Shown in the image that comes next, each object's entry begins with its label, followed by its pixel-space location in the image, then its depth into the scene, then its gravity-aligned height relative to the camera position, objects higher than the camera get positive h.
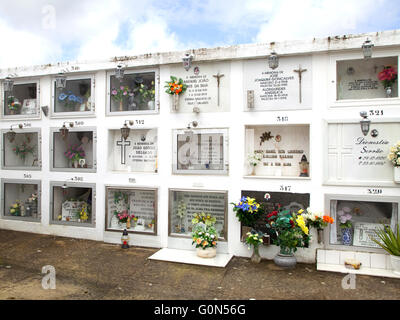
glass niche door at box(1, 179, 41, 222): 8.28 -0.99
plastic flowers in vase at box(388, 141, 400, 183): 5.58 +0.08
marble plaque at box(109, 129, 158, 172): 7.52 +0.26
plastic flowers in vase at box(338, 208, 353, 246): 6.02 -1.17
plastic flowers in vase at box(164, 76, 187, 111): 6.90 +1.55
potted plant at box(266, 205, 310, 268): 5.76 -1.29
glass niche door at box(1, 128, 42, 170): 8.61 +0.32
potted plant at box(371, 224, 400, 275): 5.37 -1.37
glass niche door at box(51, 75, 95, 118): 7.95 +1.58
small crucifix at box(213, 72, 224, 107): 6.76 +1.77
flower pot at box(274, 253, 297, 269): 5.81 -1.74
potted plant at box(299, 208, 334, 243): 5.81 -1.02
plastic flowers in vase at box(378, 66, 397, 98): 5.91 +1.53
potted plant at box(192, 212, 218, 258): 6.22 -1.49
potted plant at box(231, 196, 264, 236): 6.09 -0.89
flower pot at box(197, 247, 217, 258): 6.25 -1.72
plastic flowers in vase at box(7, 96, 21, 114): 8.50 +1.51
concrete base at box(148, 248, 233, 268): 5.98 -1.82
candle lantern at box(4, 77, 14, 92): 7.81 +1.86
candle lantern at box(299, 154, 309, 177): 6.36 -0.09
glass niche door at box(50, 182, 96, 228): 7.79 -1.01
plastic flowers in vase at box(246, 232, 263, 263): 6.04 -1.47
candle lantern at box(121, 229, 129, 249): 7.04 -1.67
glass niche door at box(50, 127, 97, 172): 7.97 +0.30
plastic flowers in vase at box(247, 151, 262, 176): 6.61 +0.06
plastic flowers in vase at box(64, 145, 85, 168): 8.13 +0.21
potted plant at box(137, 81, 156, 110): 7.31 +1.53
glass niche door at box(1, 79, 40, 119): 8.37 +1.59
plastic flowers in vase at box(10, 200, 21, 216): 8.52 -1.24
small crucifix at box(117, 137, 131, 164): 7.70 +0.40
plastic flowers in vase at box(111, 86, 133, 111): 7.57 +1.59
